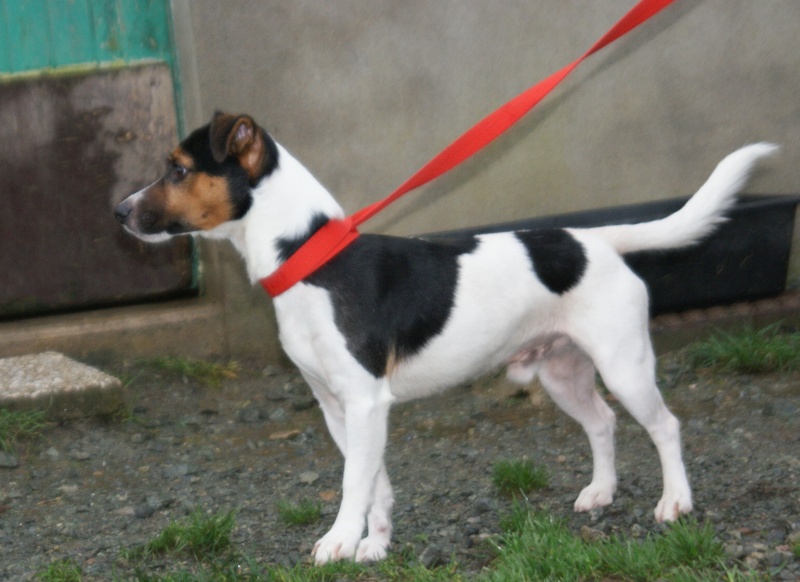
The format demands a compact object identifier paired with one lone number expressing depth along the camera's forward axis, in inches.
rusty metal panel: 257.6
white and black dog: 159.9
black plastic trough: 265.4
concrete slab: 230.4
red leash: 160.1
